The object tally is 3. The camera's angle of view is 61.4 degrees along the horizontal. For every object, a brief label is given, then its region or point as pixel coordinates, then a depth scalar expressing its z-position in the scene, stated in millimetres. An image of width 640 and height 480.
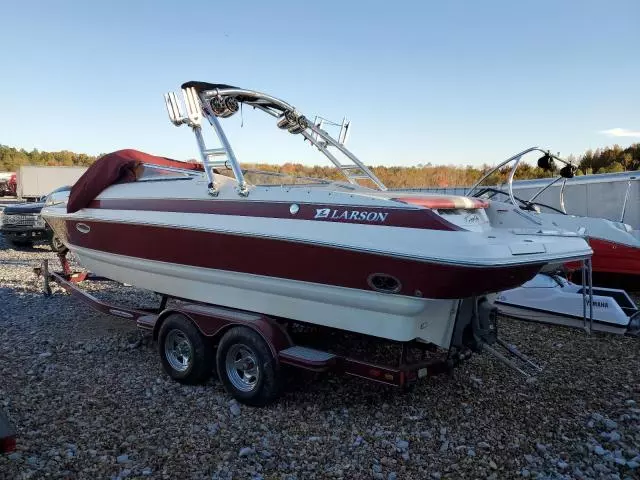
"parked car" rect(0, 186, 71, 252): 13555
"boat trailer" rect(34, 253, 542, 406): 3910
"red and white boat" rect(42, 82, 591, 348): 3553
